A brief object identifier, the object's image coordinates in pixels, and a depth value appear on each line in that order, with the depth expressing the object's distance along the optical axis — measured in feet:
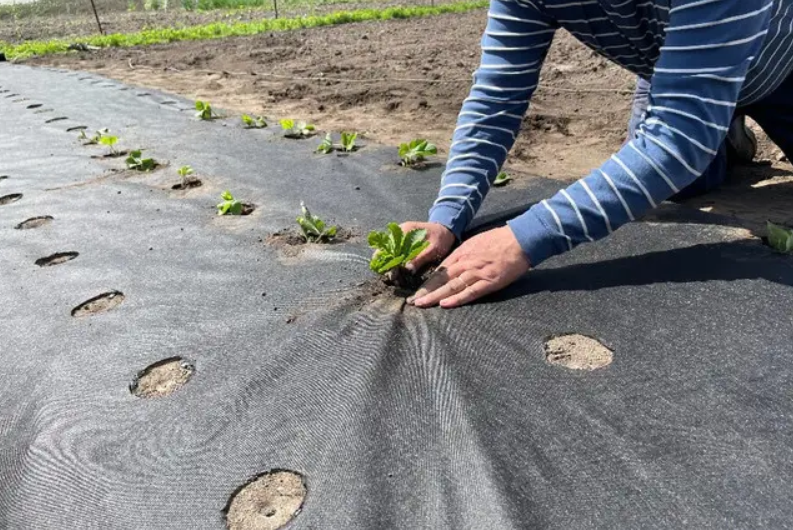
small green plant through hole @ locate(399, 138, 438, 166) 9.00
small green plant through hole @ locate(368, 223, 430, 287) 5.19
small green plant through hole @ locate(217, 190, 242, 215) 7.79
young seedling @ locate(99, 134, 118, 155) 10.61
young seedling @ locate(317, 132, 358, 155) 9.93
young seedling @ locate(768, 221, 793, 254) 5.41
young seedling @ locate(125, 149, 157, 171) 9.88
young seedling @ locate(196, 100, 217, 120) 13.05
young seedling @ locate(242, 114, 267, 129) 12.21
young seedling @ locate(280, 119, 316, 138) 11.17
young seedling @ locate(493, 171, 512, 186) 8.18
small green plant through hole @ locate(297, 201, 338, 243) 6.79
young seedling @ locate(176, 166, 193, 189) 9.12
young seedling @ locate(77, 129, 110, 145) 11.74
